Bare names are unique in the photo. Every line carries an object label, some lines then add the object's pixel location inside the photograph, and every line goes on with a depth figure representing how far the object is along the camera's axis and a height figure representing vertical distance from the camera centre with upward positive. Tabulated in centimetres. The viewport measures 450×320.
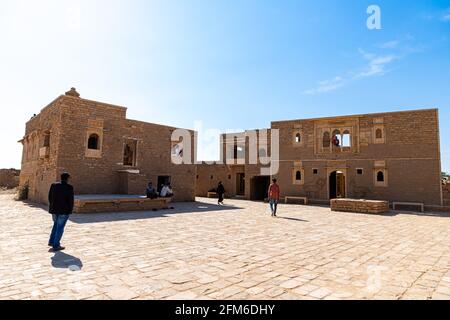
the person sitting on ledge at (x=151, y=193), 1469 -74
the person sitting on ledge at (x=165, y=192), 1620 -76
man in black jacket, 604 -63
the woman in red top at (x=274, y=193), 1291 -57
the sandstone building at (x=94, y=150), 1517 +181
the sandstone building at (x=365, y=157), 1833 +188
